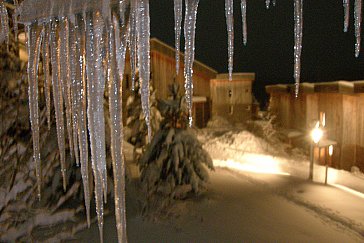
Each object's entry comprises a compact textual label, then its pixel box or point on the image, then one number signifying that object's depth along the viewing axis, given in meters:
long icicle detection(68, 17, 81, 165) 2.04
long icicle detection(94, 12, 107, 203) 1.87
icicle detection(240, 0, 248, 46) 2.07
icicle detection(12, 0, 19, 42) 2.08
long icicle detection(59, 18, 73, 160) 2.07
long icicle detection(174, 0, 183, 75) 1.88
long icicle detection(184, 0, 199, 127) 1.87
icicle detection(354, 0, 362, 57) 2.02
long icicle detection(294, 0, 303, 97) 2.10
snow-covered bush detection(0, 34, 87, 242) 6.20
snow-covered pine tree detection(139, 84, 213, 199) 9.36
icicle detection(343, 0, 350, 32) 1.96
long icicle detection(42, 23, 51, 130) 2.20
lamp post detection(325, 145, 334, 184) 14.30
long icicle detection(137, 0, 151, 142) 1.72
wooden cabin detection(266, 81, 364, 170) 14.42
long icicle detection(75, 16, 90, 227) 2.02
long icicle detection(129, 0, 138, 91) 1.71
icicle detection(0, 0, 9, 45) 2.80
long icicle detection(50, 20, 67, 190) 2.21
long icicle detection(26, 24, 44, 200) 2.24
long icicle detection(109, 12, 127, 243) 1.86
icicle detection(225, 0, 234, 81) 2.10
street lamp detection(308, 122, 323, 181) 11.47
